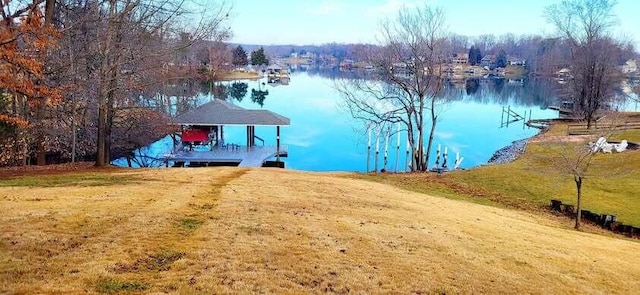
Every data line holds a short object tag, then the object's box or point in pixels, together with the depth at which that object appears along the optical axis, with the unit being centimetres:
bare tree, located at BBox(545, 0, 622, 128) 4716
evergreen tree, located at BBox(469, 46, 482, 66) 15750
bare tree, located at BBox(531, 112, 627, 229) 1532
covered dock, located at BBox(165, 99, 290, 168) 2995
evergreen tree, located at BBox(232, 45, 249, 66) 11331
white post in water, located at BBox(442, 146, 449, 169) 3286
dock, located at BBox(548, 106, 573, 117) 5556
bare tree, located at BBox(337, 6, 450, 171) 2675
